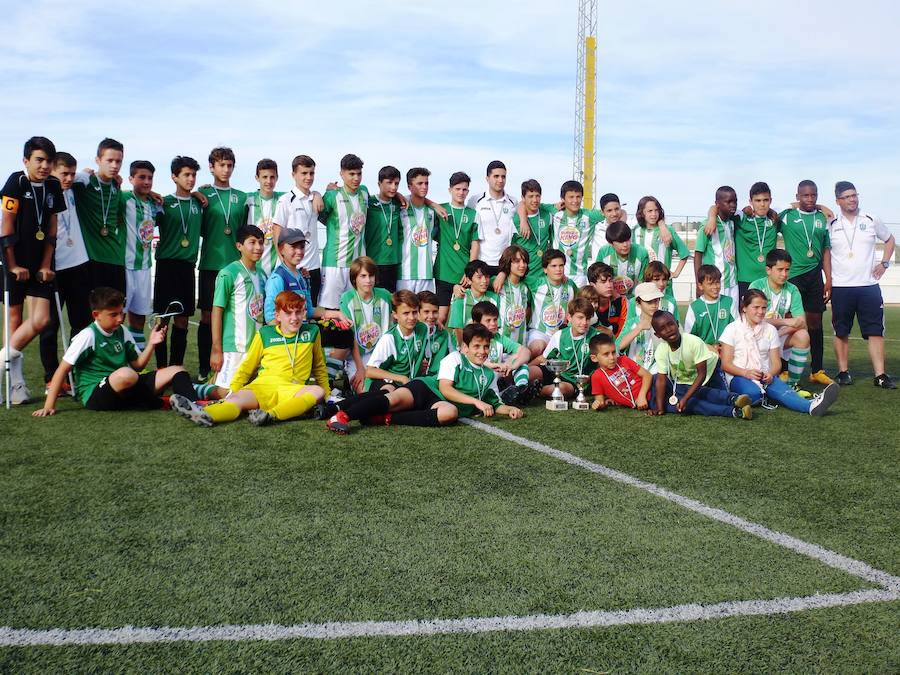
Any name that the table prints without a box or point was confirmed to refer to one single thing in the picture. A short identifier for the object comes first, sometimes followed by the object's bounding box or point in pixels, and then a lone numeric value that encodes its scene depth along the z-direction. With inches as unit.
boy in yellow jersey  231.1
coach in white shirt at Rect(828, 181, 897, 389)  336.8
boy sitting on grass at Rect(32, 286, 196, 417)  240.8
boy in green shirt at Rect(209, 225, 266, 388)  269.3
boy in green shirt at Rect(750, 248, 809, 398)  303.3
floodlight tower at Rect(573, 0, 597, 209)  2001.7
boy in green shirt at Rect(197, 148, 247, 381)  310.7
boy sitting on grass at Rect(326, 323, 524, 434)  231.1
